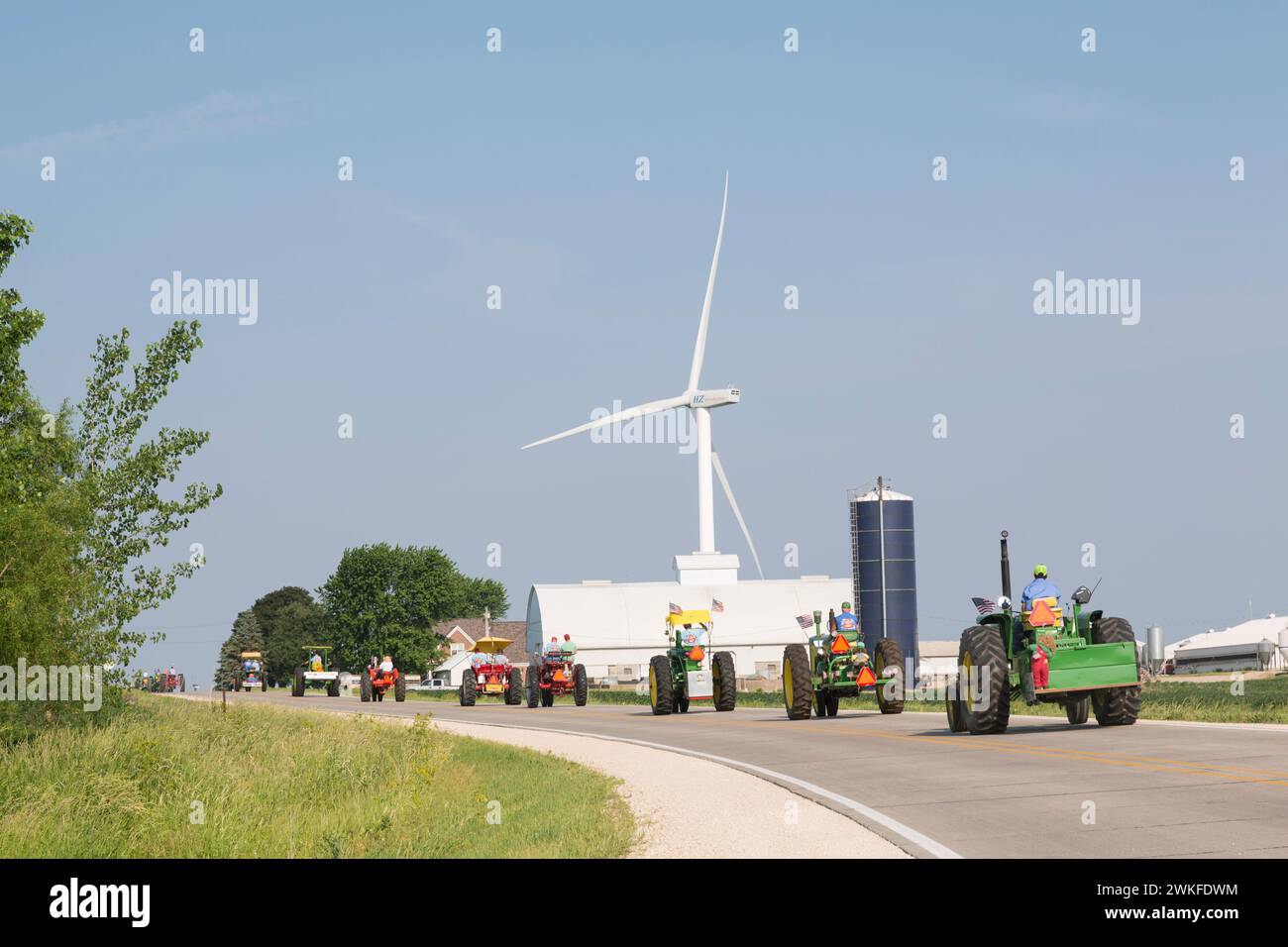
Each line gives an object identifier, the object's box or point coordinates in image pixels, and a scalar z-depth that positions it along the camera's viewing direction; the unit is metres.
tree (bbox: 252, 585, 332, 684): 133.43
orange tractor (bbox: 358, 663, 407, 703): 59.12
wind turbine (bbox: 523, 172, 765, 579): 78.62
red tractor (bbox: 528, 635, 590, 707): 45.19
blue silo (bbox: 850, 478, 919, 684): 92.12
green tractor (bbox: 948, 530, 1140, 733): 19.78
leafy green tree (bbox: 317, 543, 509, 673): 111.81
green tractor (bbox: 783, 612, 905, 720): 28.50
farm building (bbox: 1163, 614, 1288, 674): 82.94
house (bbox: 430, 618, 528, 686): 125.12
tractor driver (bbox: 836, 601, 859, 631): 28.39
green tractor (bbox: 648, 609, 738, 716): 35.09
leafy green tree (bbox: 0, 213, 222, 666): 25.05
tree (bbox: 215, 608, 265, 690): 140.50
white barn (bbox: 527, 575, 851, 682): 92.19
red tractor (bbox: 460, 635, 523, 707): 49.41
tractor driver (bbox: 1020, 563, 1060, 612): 20.19
